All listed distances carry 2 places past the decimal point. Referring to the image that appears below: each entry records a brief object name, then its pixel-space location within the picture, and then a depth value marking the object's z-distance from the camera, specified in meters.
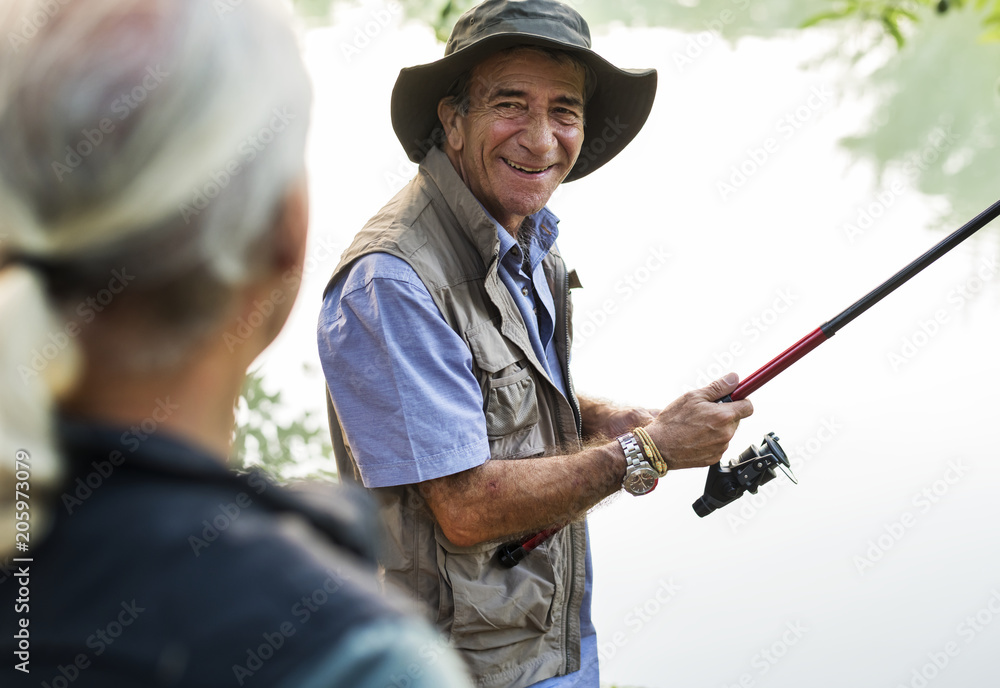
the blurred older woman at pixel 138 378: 1.27
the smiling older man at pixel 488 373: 2.78
